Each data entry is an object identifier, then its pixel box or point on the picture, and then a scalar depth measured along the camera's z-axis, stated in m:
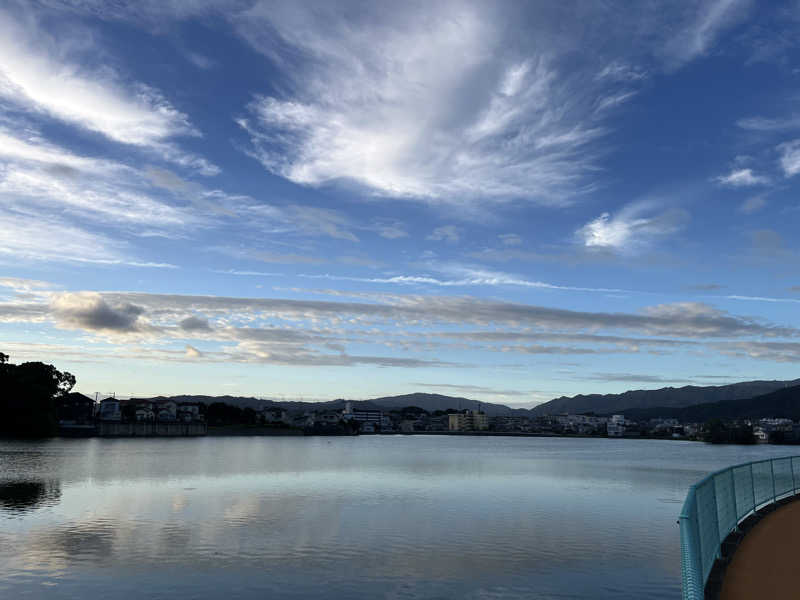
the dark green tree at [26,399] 137.88
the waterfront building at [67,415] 190.00
